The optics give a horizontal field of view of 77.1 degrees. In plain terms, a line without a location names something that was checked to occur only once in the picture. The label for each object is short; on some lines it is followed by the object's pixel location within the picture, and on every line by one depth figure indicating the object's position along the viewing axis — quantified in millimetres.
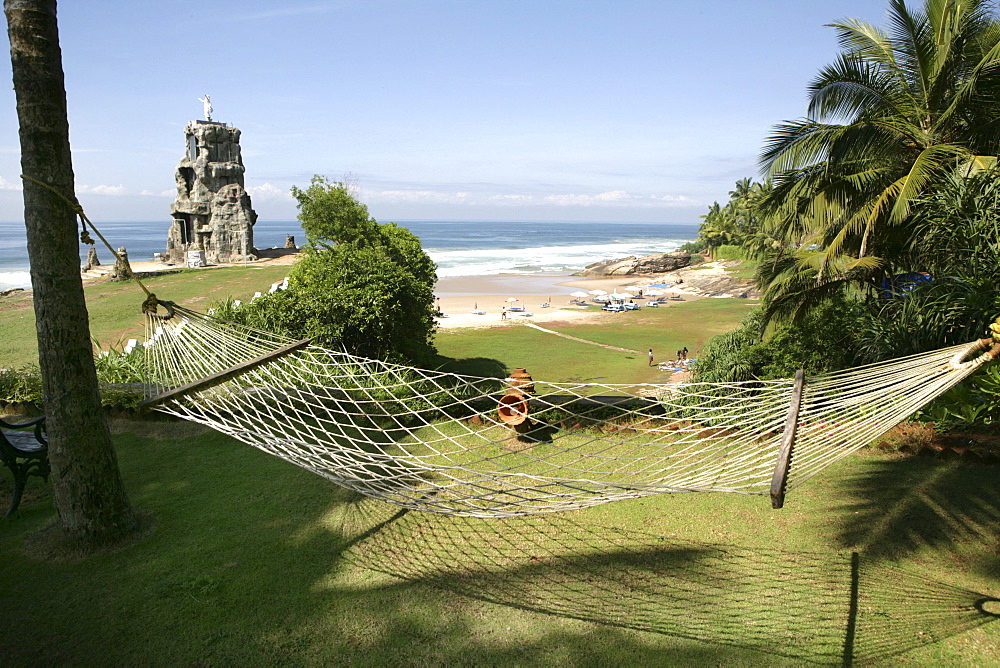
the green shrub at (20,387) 5156
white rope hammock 2121
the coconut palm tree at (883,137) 4203
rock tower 22156
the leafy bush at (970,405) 3584
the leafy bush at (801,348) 4949
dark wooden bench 3066
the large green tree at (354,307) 6586
